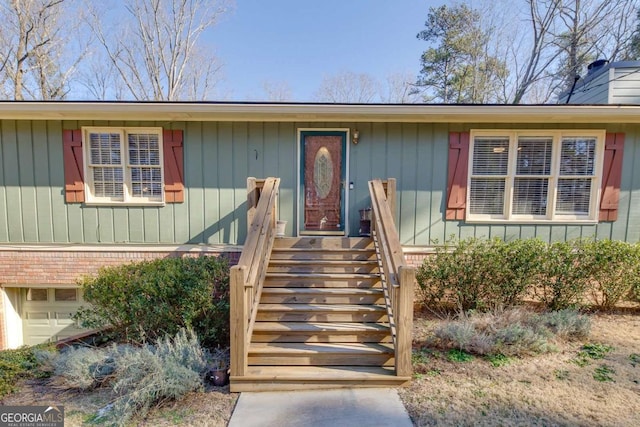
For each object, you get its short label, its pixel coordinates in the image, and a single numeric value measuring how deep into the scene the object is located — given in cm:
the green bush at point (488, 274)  432
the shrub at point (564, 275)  434
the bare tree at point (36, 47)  1129
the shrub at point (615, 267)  435
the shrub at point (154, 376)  251
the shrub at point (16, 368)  300
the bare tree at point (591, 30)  1055
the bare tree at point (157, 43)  1379
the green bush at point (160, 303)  358
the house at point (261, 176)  498
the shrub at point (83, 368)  293
